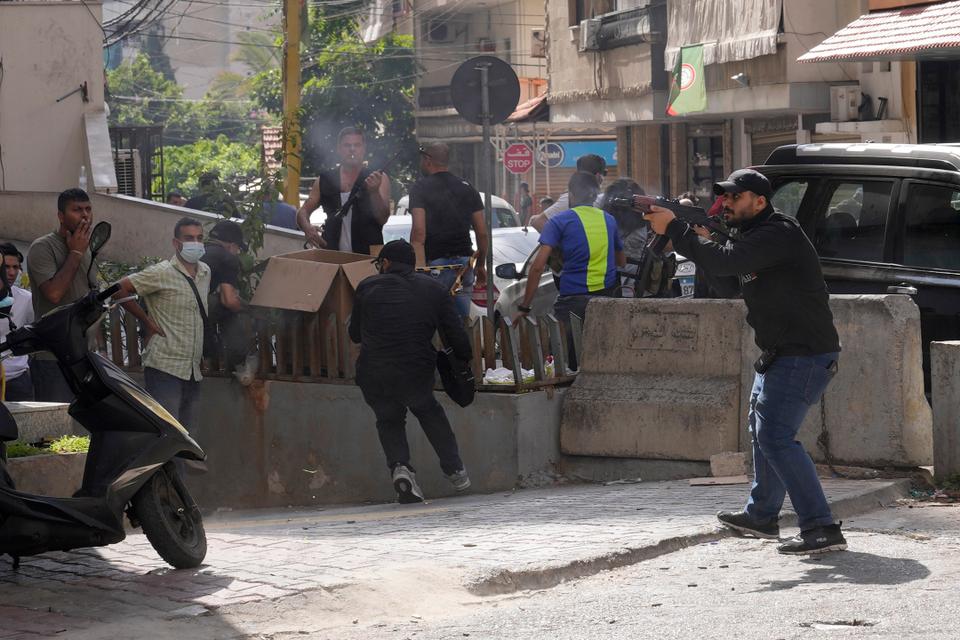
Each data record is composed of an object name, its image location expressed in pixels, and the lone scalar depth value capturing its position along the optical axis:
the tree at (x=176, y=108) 75.00
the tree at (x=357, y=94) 43.41
